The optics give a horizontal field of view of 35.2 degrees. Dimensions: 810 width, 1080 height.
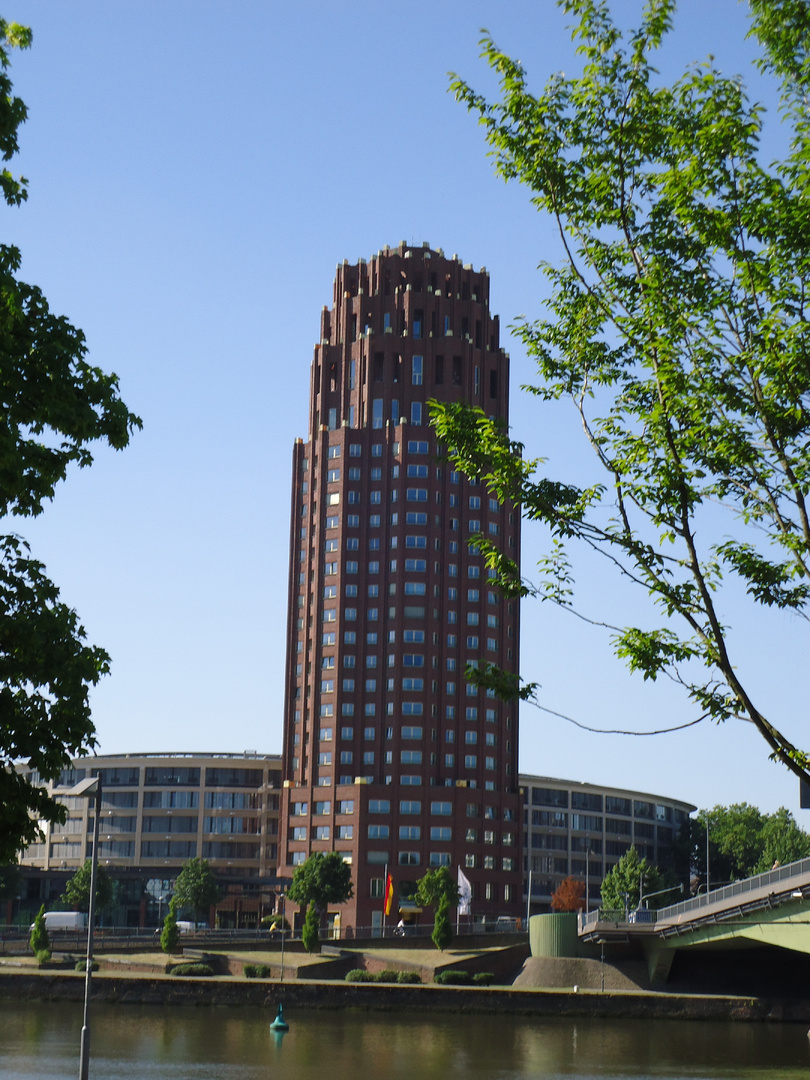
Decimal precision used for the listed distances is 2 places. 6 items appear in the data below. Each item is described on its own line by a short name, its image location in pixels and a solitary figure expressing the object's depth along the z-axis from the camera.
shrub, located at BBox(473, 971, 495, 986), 88.19
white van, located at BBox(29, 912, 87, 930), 128.88
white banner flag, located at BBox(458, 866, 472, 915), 115.38
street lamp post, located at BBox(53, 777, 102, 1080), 32.26
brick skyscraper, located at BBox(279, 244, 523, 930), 148.12
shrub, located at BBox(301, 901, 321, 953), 99.19
